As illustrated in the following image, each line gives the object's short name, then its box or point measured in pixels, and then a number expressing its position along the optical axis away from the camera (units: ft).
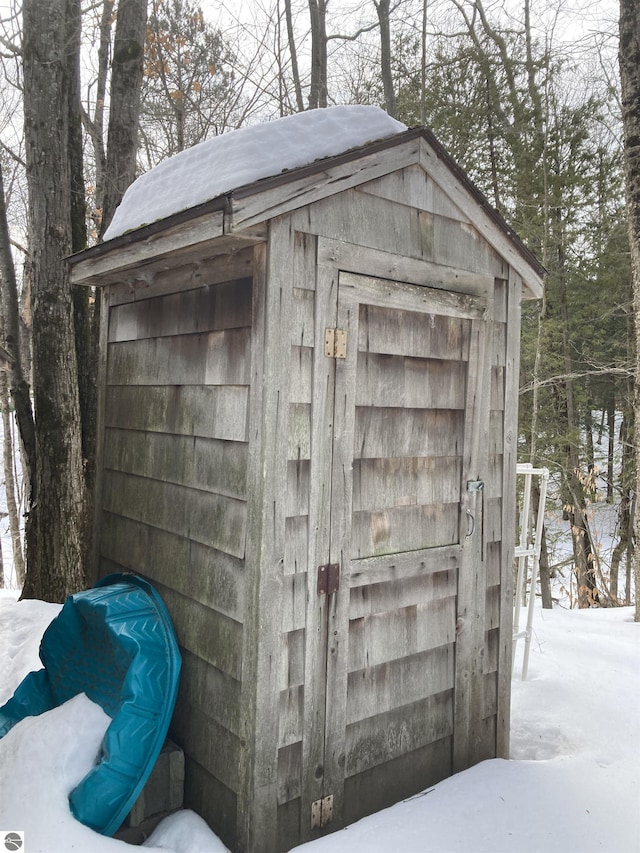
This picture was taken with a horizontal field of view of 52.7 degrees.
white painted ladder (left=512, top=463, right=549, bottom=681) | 13.72
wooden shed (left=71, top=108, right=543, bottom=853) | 7.95
